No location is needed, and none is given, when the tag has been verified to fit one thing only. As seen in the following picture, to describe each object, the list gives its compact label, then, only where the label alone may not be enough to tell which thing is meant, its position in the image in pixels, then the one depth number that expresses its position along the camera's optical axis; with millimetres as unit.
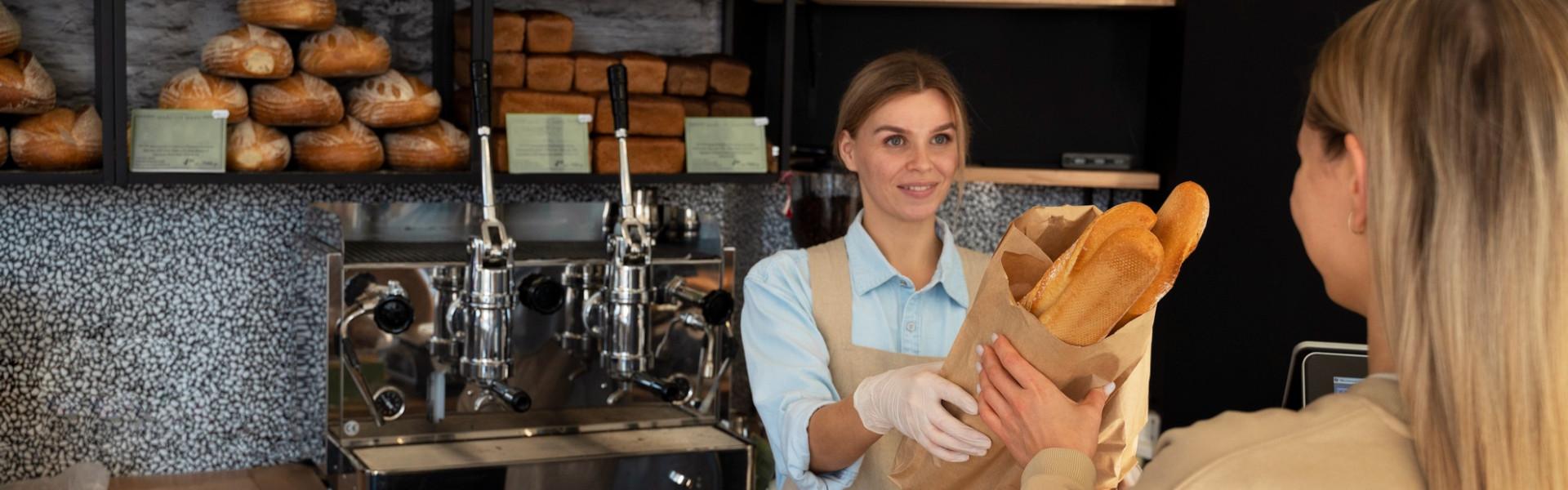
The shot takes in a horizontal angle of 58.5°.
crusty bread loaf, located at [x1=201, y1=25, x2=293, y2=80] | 2033
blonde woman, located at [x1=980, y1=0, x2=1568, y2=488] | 779
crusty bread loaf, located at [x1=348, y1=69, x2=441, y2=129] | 2182
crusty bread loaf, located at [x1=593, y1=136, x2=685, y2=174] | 2324
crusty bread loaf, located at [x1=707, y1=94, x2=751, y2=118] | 2455
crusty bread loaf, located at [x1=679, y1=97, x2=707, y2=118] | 2428
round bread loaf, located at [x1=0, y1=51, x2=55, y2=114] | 1897
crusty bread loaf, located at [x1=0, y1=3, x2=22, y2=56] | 1917
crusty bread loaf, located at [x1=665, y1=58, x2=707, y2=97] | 2410
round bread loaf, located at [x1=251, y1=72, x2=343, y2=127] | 2074
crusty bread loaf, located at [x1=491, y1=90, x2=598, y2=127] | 2250
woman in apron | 1744
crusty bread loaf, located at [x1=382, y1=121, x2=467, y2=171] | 2195
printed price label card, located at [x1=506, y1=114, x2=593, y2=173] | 2240
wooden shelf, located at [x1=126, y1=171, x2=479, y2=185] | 2002
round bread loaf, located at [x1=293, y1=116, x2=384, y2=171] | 2125
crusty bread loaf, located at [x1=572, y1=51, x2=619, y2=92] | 2346
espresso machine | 2035
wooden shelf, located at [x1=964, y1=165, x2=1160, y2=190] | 2598
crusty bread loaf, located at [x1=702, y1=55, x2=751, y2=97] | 2447
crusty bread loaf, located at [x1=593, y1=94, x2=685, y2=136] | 2338
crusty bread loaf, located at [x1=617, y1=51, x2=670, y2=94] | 2369
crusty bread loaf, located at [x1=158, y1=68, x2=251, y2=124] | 2027
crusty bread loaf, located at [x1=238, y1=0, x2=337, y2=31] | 2049
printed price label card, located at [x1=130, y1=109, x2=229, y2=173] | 1987
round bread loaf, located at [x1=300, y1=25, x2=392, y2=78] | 2102
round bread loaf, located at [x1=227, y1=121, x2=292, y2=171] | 2053
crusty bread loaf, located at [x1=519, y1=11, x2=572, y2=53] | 2297
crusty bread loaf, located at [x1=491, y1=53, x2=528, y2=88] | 2260
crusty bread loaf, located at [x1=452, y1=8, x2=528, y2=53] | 2258
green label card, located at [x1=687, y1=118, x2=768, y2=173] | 2408
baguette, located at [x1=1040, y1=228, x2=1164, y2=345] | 1093
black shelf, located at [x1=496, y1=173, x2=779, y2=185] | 2250
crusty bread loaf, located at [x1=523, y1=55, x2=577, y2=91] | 2297
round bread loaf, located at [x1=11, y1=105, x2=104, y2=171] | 1937
